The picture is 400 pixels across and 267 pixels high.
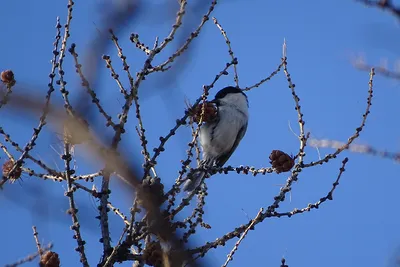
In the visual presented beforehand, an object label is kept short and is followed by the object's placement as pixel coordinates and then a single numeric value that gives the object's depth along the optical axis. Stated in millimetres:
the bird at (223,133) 13000
